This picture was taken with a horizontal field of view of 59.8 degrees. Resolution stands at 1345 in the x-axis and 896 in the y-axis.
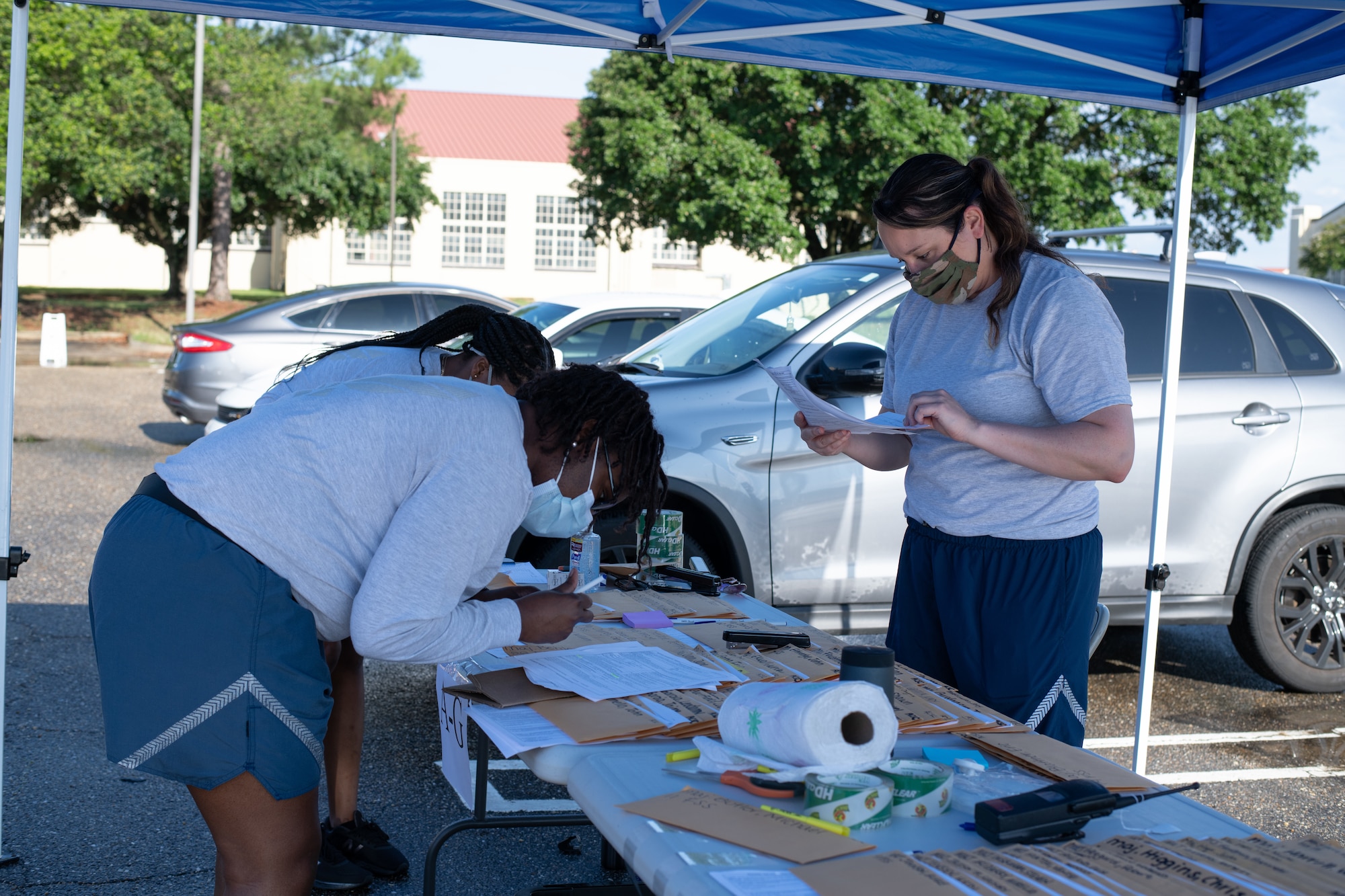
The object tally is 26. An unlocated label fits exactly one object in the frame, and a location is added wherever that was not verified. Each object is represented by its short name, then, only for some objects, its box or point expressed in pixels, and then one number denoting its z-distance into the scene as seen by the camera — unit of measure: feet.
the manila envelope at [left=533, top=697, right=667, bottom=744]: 7.00
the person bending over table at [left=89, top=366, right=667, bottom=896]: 6.63
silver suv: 15.97
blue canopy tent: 11.46
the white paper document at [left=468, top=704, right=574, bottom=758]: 6.86
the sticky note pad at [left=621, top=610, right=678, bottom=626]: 9.91
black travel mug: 7.14
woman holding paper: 8.55
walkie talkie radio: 5.66
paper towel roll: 6.03
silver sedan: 36.50
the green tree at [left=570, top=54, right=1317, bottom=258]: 69.26
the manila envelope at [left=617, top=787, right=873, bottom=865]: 5.46
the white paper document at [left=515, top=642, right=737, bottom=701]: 7.84
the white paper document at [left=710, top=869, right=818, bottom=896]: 5.06
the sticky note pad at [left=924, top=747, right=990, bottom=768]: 6.86
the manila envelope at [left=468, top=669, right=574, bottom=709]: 7.58
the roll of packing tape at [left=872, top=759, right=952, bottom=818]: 6.03
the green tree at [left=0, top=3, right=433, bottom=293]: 78.64
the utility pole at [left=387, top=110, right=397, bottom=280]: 119.96
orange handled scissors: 6.09
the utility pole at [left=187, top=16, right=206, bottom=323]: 73.05
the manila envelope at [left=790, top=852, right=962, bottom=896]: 5.03
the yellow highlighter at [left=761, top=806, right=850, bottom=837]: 5.71
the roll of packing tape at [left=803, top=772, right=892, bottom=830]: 5.78
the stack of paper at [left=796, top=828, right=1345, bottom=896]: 5.05
